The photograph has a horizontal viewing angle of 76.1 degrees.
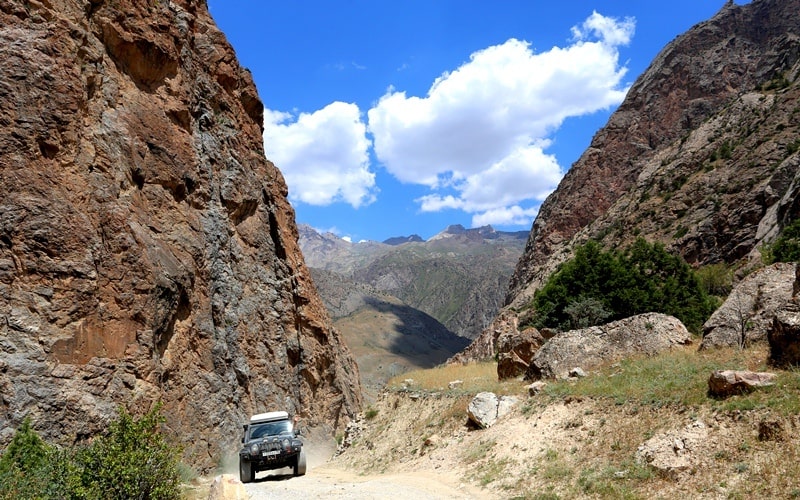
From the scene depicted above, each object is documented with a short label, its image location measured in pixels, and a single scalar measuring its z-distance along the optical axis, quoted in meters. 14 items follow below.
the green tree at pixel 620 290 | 33.34
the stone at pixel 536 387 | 15.52
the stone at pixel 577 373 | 15.89
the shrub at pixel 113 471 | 7.61
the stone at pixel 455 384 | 22.32
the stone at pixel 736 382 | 10.12
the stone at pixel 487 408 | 15.43
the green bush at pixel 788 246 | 30.45
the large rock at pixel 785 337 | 10.93
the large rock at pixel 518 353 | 20.69
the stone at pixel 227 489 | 8.88
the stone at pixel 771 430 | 8.62
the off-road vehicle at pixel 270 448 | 15.33
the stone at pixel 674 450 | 9.14
